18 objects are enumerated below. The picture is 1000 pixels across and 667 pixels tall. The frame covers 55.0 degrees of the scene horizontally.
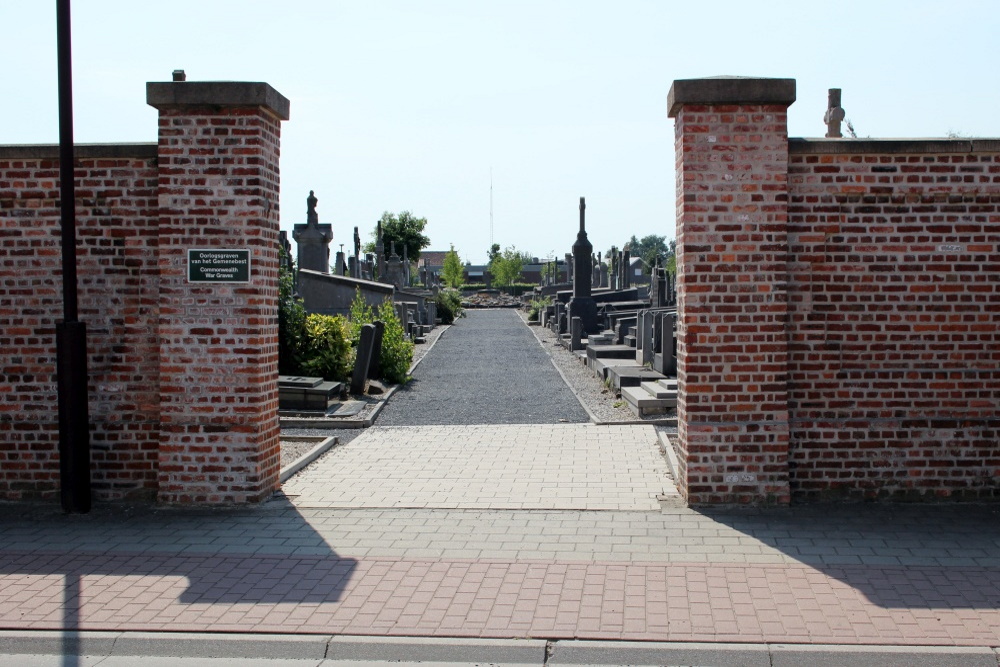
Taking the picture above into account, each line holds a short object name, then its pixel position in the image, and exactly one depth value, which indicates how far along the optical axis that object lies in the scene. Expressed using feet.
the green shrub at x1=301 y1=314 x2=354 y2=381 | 47.78
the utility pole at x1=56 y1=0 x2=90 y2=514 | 24.58
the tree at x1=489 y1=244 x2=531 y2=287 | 275.59
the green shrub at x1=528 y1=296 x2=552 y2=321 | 127.30
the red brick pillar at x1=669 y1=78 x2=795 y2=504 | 24.48
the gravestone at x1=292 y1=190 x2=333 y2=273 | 94.48
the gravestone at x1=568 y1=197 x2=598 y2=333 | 87.66
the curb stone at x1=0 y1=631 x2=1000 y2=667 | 15.47
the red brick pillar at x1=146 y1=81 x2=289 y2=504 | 24.98
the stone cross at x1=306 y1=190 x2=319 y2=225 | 96.37
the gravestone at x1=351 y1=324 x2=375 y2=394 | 48.47
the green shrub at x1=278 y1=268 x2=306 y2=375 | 47.75
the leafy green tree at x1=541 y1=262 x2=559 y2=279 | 226.58
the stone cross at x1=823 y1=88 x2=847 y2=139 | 41.04
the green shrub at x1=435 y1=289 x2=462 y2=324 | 130.72
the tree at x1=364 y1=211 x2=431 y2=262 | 300.81
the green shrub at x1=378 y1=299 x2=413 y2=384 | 55.11
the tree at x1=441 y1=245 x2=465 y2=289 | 263.90
